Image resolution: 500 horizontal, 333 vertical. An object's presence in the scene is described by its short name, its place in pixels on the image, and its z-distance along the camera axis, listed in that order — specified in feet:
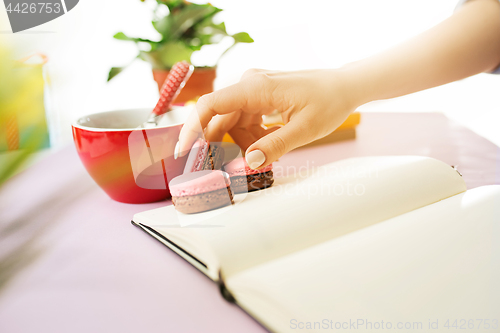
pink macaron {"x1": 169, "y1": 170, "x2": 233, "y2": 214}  1.70
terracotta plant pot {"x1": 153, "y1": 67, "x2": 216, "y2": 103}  4.03
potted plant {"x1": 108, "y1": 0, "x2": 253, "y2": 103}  3.88
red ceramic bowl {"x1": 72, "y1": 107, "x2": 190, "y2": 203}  1.92
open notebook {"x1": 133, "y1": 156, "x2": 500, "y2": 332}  1.09
